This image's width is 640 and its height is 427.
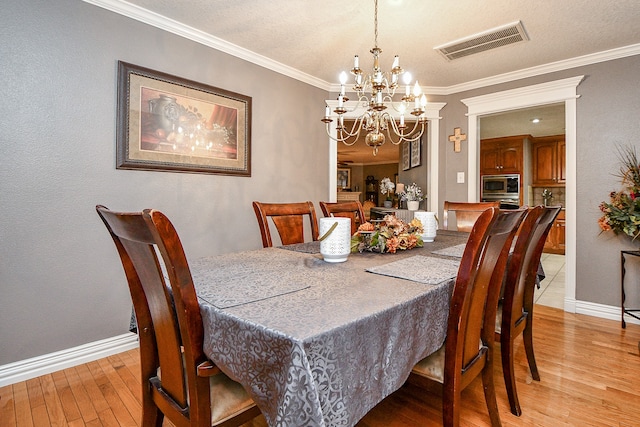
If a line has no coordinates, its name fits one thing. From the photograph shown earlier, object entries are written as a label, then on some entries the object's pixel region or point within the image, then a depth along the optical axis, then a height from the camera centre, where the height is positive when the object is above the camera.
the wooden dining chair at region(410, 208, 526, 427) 1.00 -0.37
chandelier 1.85 +0.67
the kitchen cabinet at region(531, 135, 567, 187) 6.04 +1.02
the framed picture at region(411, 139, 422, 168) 4.77 +0.93
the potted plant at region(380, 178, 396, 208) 5.90 +0.48
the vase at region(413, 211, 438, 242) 2.08 -0.07
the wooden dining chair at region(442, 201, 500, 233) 2.67 +0.03
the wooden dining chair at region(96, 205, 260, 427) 0.79 -0.36
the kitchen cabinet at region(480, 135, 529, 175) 6.13 +1.16
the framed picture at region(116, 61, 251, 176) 2.26 +0.67
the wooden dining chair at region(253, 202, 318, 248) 2.00 -0.03
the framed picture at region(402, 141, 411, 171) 5.48 +1.03
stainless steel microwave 6.10 +0.55
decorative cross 3.77 +0.88
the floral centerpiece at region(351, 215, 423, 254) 1.66 -0.11
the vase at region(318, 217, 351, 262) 1.37 -0.10
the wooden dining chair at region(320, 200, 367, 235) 2.40 +0.03
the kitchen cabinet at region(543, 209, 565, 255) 5.98 -0.41
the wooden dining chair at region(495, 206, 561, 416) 1.46 -0.31
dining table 0.68 -0.28
